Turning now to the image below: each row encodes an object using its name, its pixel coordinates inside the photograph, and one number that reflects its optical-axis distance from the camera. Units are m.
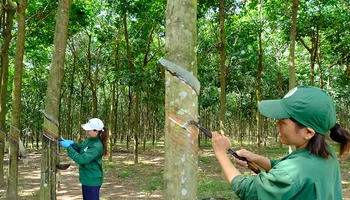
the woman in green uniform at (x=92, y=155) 4.03
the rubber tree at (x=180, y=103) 1.95
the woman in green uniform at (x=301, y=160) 1.38
